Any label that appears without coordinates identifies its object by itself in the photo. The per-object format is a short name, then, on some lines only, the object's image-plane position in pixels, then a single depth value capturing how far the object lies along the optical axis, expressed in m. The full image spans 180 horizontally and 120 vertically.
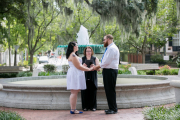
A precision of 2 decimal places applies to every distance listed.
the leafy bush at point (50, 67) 19.94
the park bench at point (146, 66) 18.27
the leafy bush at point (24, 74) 15.73
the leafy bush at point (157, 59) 33.88
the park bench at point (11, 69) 19.45
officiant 6.64
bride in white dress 6.11
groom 6.11
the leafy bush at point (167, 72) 19.08
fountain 6.81
